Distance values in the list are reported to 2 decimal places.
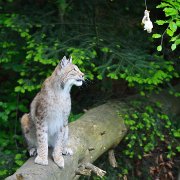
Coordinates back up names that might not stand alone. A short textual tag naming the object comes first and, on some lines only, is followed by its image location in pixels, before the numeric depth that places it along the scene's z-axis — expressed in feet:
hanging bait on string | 27.50
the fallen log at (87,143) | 30.27
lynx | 32.83
